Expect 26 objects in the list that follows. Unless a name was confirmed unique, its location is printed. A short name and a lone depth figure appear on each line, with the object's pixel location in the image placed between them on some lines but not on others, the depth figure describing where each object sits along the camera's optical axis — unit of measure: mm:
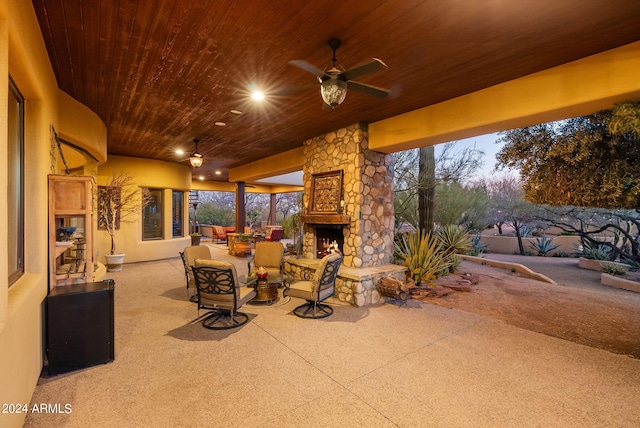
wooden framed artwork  5582
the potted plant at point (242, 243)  10229
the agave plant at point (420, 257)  5824
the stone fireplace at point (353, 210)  5082
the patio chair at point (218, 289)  3674
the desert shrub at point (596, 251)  8781
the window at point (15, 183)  2342
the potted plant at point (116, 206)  7449
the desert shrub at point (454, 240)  7309
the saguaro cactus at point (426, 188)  7582
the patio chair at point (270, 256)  5812
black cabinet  2746
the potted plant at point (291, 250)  9084
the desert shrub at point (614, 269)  7148
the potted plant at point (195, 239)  11039
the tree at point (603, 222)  7629
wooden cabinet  3154
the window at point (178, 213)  10086
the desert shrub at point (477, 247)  10183
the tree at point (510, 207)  12289
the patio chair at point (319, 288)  4160
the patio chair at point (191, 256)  4887
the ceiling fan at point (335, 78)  2447
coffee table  4887
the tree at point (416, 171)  8203
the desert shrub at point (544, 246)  11414
